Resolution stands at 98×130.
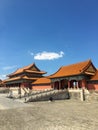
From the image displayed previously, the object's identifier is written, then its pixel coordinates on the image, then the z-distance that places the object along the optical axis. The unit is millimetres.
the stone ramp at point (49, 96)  19137
